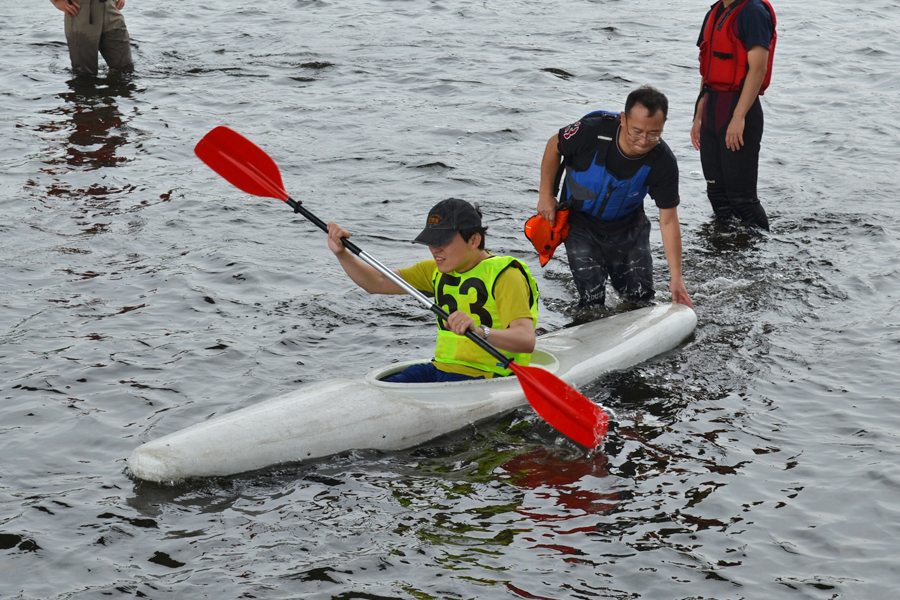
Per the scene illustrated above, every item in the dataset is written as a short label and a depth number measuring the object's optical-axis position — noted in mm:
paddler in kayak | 7535
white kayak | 7078
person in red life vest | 11945
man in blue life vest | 9062
